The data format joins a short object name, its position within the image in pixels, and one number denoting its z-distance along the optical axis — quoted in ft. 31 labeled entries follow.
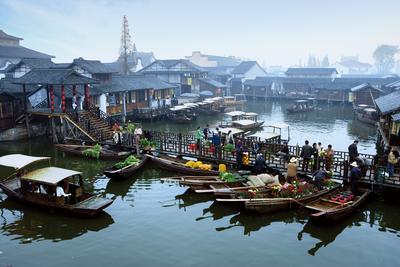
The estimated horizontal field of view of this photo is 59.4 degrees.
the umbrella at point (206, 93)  212.84
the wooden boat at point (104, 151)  88.07
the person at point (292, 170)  62.64
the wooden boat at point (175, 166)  71.20
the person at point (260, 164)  67.51
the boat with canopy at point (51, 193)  54.24
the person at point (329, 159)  65.51
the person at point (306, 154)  66.85
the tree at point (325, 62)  588.91
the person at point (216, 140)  81.97
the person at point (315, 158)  65.41
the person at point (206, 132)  97.41
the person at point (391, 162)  59.41
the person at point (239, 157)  72.08
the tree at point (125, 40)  217.77
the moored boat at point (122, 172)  71.10
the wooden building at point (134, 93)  141.43
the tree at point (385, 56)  522.06
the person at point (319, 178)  58.95
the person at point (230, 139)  86.07
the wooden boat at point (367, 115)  144.66
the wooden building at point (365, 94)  194.84
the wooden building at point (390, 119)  75.36
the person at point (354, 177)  57.62
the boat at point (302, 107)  185.32
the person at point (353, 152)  67.41
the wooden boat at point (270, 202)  54.75
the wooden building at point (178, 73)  215.31
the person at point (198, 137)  81.23
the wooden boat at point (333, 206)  50.97
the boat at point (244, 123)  124.71
